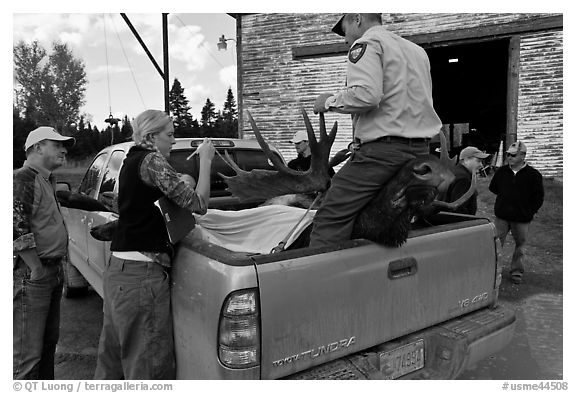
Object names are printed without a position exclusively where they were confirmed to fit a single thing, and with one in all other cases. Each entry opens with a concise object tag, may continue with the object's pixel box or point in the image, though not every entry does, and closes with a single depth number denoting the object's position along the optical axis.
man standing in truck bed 2.72
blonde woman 2.41
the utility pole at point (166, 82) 9.88
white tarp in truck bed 3.13
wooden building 10.80
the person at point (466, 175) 5.51
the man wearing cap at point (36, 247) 2.98
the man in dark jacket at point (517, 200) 6.33
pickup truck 2.09
